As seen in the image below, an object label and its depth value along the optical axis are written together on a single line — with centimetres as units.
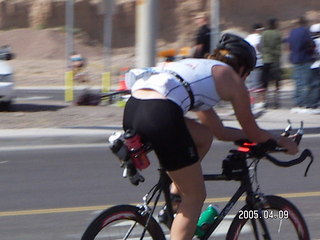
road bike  490
